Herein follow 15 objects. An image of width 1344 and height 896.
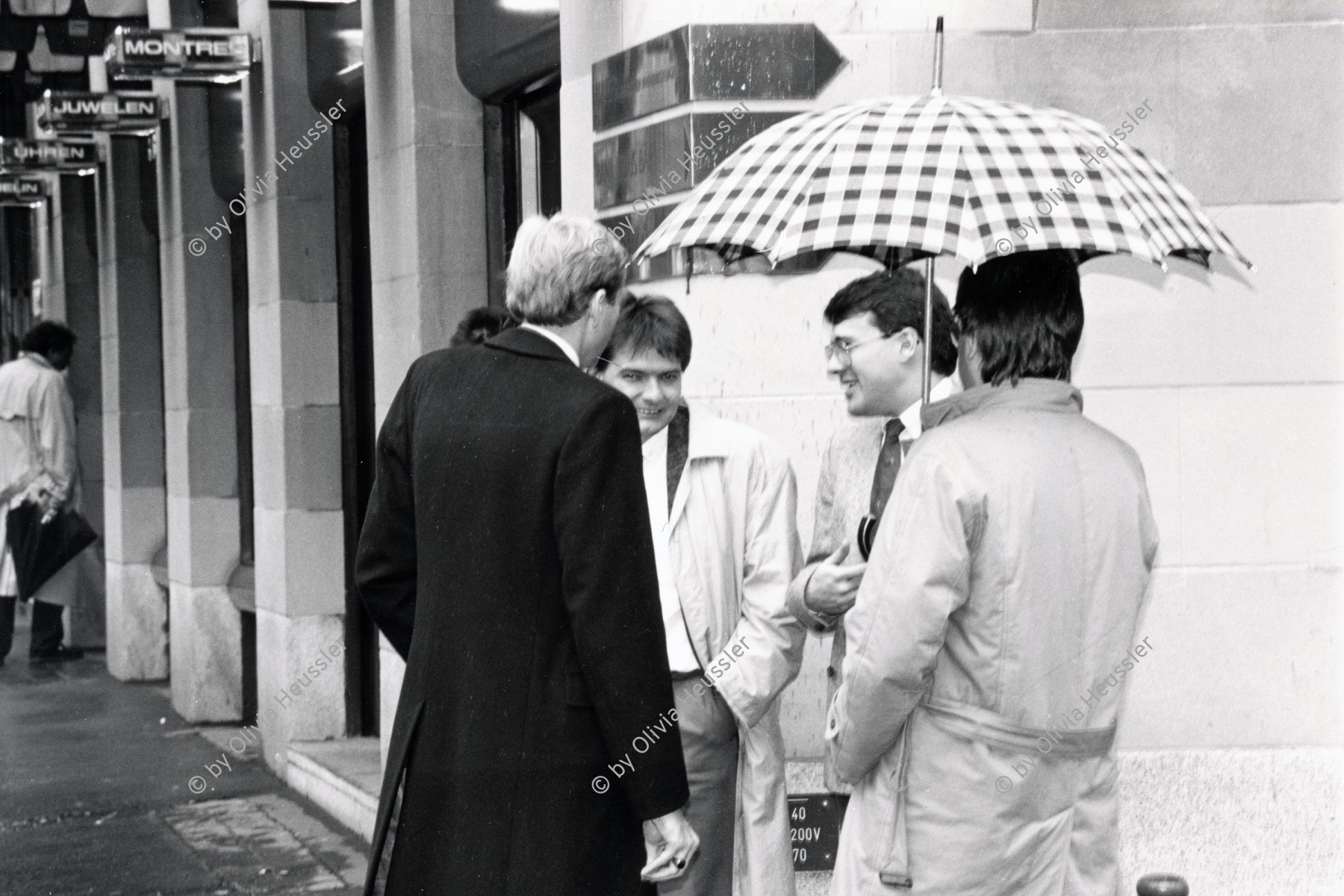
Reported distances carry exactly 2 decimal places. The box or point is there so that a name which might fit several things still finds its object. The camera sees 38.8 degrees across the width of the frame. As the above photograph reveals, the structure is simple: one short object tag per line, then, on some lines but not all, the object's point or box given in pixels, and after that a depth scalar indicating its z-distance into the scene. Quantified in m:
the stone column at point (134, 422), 13.11
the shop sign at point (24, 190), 15.85
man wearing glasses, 4.39
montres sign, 9.49
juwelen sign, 11.52
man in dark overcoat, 3.45
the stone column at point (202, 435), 11.26
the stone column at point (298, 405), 9.40
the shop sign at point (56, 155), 13.44
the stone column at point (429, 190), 7.86
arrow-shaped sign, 5.82
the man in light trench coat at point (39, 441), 13.57
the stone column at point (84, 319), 15.42
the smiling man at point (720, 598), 4.56
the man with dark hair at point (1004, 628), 3.39
